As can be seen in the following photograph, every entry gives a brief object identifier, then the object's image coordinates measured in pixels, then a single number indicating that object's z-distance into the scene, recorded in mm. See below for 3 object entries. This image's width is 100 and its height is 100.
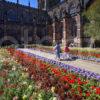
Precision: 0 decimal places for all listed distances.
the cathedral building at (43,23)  20844
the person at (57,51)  9101
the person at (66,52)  9223
